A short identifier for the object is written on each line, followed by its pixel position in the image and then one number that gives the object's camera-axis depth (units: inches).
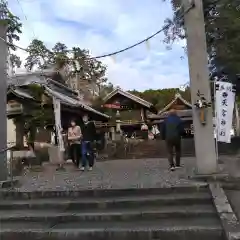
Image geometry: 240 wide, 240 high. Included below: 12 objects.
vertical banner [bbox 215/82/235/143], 300.2
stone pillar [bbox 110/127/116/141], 776.5
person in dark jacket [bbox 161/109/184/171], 285.5
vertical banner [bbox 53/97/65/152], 389.2
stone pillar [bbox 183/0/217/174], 240.2
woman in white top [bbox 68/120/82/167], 334.8
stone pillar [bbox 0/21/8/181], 250.1
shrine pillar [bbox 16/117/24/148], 470.2
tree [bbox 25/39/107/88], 312.5
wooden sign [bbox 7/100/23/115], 447.0
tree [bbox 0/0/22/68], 237.0
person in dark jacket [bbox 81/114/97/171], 322.4
